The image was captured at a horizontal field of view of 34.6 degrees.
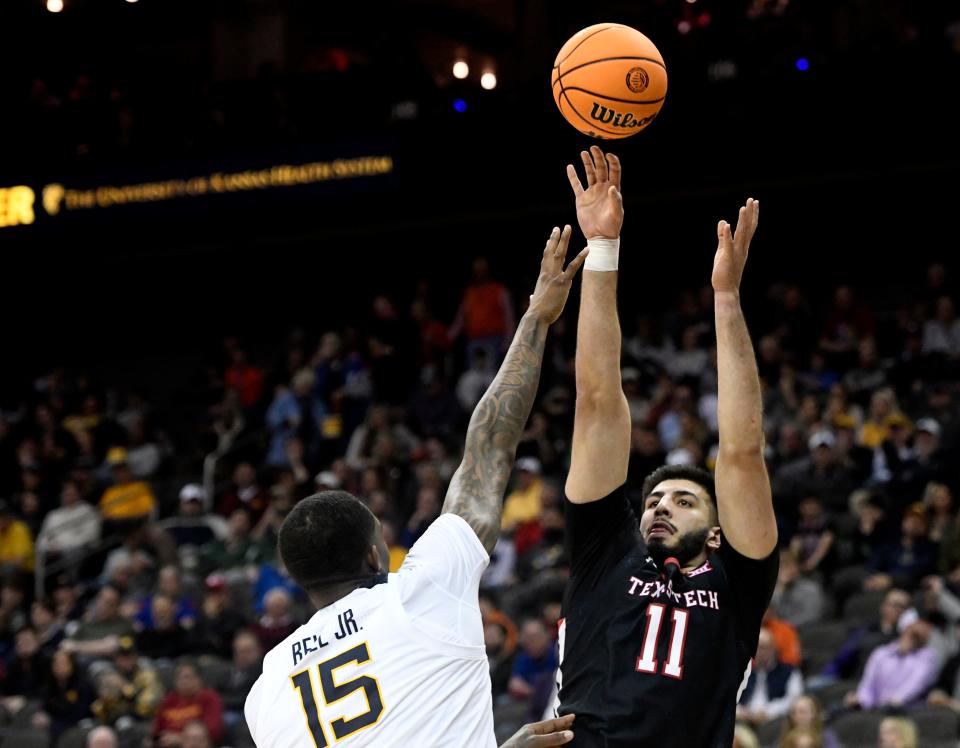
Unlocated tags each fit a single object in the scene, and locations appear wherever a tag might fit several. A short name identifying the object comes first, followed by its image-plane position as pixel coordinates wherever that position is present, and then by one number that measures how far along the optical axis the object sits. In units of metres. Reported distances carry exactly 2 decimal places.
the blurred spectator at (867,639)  11.70
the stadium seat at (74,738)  13.63
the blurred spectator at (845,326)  16.73
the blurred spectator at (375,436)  17.69
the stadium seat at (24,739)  13.95
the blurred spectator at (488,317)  19.41
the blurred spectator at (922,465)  13.35
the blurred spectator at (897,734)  10.27
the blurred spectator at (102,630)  15.10
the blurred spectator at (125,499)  18.25
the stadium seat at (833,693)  11.44
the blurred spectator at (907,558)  12.40
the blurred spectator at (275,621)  13.97
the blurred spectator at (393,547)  14.27
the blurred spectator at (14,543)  18.19
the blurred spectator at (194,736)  12.62
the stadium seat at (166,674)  14.13
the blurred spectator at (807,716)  10.59
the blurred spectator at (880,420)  14.70
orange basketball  5.82
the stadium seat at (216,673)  13.95
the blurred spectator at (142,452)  19.75
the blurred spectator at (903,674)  11.17
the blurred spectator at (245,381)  20.55
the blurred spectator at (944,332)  16.36
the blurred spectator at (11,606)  16.75
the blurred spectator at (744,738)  10.77
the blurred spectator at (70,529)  18.06
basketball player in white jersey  3.92
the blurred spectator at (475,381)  18.44
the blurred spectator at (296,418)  18.73
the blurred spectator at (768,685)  11.48
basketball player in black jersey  4.69
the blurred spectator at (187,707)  13.13
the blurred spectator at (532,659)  12.42
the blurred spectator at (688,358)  17.22
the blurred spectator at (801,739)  10.36
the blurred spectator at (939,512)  12.47
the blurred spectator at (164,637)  14.90
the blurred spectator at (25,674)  15.07
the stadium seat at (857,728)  10.77
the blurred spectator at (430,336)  19.73
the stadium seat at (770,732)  11.09
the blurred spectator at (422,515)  15.19
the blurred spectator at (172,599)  15.45
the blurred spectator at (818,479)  13.79
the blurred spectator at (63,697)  14.26
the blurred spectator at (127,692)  14.01
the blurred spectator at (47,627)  15.96
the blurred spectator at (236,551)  16.16
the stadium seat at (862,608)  12.29
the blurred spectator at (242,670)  13.62
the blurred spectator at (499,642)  12.80
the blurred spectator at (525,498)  15.03
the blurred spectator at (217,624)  14.70
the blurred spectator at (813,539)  12.97
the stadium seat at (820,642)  12.01
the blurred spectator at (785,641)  11.73
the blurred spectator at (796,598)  12.52
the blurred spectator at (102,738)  13.05
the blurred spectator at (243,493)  17.41
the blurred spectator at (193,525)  17.45
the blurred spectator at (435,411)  18.12
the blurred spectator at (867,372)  16.06
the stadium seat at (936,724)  10.49
